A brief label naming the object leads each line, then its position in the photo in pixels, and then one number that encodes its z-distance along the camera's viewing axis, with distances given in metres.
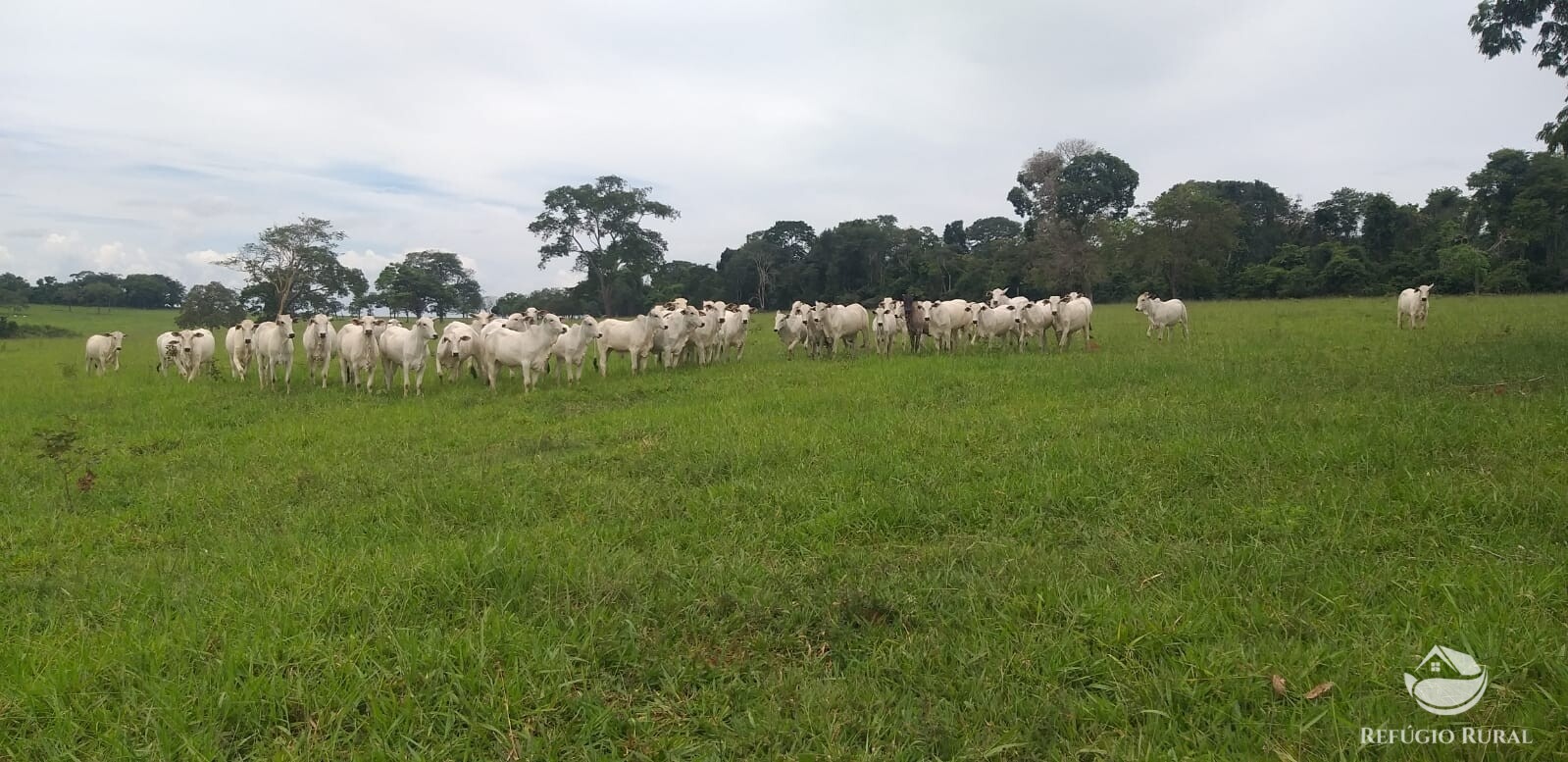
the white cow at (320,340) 13.59
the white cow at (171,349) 15.89
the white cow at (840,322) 17.19
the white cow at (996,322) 16.66
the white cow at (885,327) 16.98
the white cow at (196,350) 15.77
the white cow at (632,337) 15.06
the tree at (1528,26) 11.02
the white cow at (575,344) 13.64
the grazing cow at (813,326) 16.98
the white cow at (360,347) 13.12
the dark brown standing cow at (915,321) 17.42
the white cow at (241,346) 14.70
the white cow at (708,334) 16.05
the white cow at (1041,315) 17.02
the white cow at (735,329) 16.94
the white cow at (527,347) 12.78
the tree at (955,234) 70.56
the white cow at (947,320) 17.55
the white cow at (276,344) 13.68
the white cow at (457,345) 13.58
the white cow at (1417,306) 17.88
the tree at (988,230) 69.50
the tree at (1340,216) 54.56
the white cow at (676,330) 15.59
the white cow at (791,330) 17.09
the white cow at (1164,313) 19.00
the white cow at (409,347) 12.78
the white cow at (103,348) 18.05
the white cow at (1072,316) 16.56
